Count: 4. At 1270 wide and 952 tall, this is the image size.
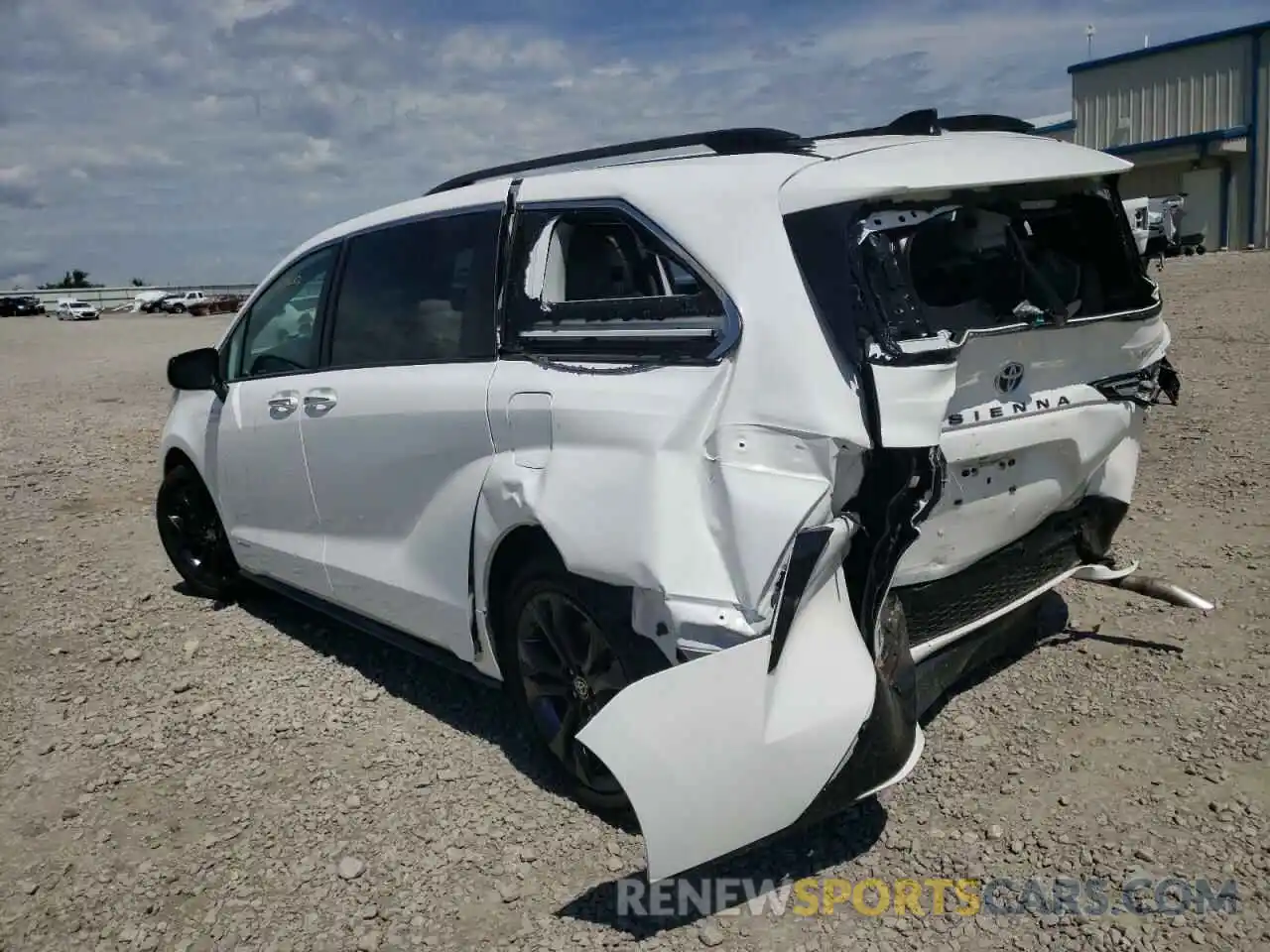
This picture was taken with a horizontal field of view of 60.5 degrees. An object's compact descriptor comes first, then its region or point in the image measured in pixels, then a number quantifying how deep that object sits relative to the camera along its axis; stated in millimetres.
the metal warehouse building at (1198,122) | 31672
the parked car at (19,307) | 69312
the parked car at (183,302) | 63656
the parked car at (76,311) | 61188
